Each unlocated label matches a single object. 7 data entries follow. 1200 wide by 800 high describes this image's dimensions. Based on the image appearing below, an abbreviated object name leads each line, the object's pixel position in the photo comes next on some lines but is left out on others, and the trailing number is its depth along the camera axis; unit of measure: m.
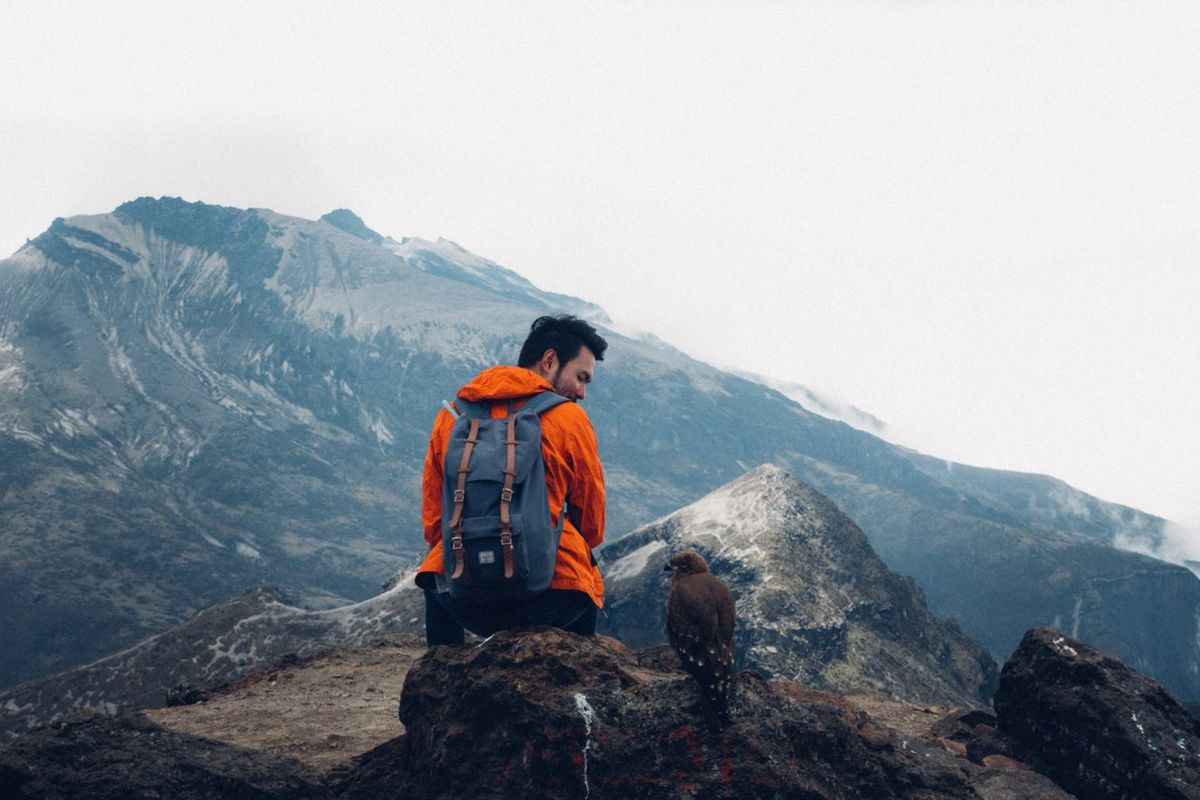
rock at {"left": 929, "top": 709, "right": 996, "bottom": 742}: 12.15
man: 7.41
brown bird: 7.47
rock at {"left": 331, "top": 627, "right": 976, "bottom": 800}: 7.38
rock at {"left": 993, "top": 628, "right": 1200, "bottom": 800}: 9.36
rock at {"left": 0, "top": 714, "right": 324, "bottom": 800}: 7.46
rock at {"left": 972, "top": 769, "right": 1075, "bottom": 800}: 9.23
